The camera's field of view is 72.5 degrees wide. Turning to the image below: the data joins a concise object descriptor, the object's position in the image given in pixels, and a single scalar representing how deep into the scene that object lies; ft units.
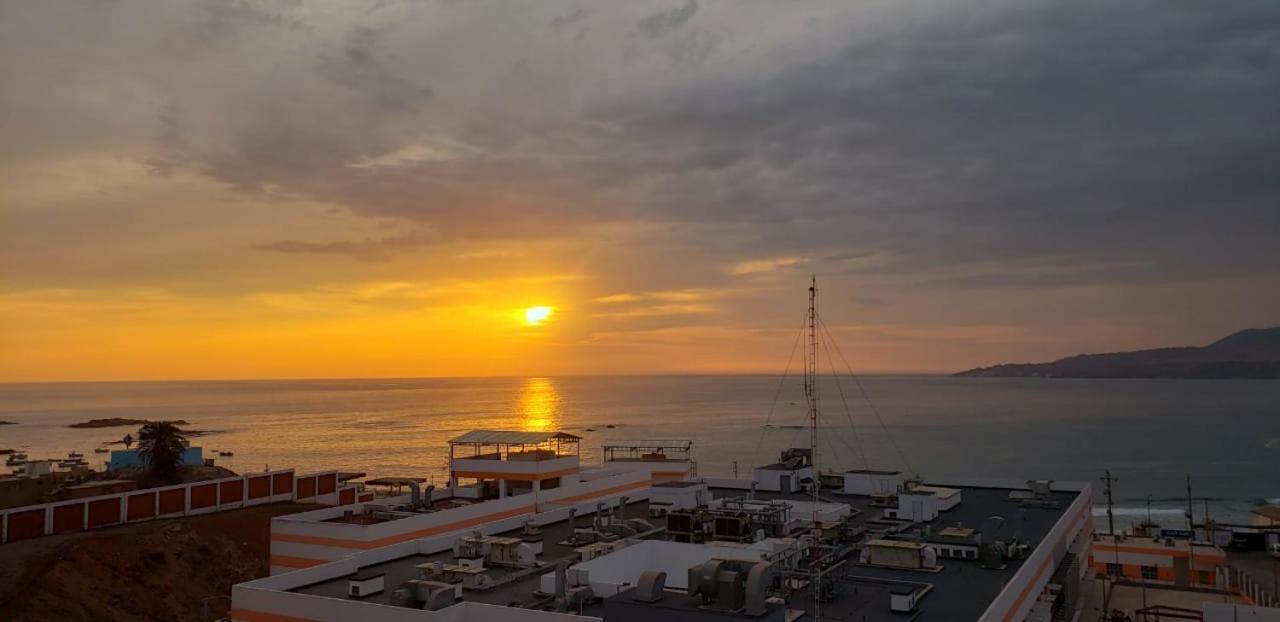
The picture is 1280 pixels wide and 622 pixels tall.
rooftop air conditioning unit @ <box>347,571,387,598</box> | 77.82
